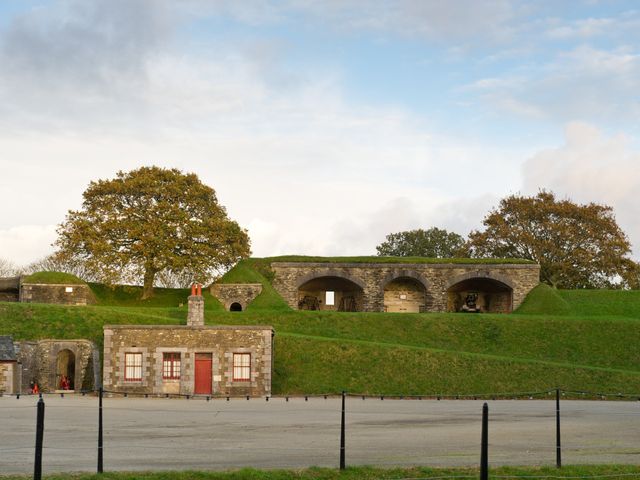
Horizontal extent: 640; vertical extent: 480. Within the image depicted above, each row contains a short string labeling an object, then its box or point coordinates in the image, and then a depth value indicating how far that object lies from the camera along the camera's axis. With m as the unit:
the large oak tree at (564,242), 67.88
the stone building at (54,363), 38.47
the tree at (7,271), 100.31
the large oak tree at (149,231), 55.03
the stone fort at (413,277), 60.72
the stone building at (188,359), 38.12
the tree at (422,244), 86.12
